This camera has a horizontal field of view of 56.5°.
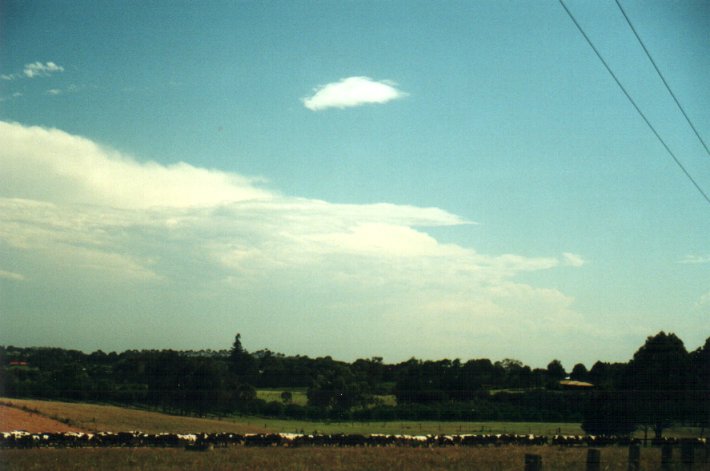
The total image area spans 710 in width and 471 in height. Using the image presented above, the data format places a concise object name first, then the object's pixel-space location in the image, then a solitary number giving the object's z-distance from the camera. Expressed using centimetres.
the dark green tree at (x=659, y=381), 5472
